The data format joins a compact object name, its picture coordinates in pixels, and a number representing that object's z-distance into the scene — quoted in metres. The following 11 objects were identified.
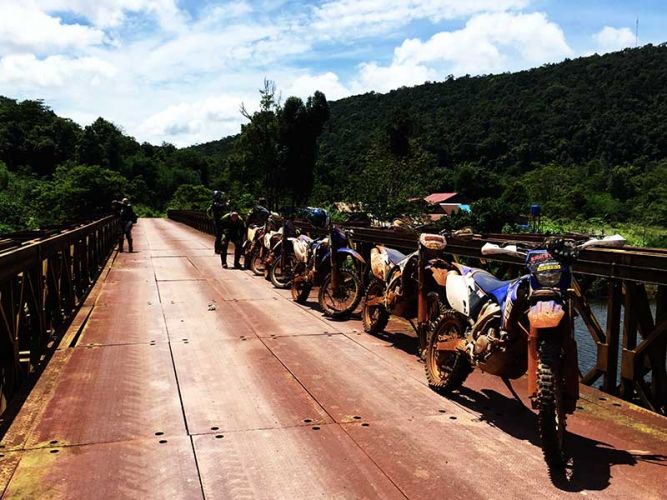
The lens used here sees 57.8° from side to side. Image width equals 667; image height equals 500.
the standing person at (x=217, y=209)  15.19
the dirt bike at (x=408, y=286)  5.29
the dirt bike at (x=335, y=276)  7.43
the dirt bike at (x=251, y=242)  12.13
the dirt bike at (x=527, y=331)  3.24
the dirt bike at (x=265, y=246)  10.94
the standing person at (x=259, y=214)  12.25
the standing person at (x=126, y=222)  16.92
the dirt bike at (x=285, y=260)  10.04
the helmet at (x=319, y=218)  8.46
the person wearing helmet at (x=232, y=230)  13.20
